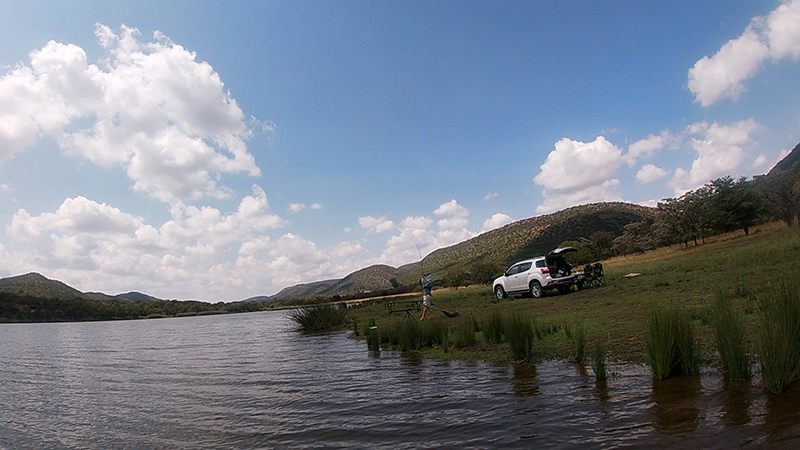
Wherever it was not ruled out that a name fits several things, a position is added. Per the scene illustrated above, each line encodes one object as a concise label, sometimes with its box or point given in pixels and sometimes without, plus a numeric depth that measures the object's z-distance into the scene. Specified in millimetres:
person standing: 17406
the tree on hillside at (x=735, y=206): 40719
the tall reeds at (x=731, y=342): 5355
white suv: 21656
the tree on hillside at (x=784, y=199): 29009
